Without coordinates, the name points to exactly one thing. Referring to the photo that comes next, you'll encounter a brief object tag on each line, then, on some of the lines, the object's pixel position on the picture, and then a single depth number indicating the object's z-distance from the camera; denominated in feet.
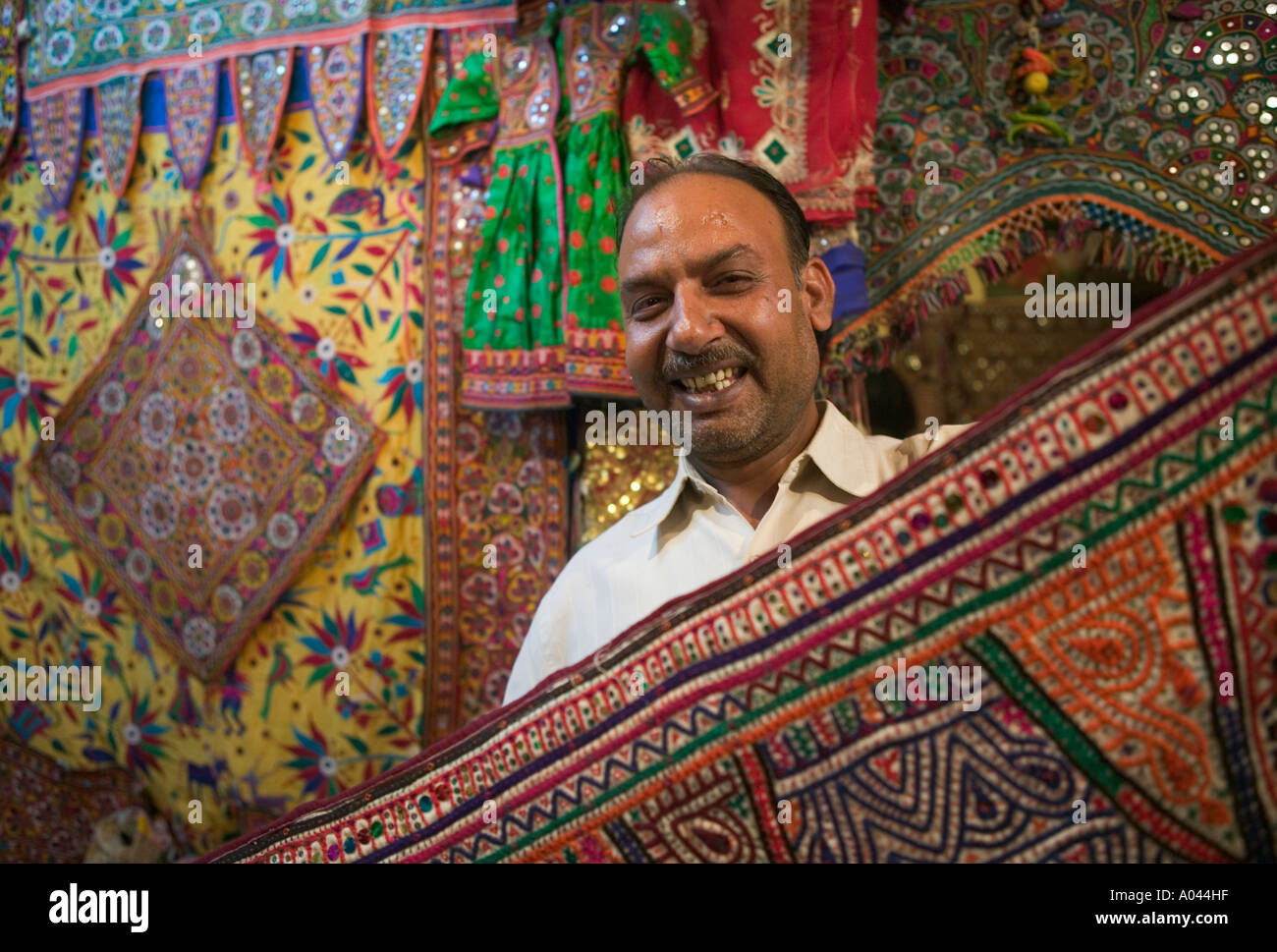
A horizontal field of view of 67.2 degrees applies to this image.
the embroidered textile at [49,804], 7.28
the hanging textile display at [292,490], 6.45
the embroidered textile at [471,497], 6.16
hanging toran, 6.13
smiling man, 3.79
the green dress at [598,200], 5.59
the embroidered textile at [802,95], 5.28
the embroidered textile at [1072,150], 5.17
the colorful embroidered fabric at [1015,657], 2.18
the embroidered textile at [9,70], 6.95
